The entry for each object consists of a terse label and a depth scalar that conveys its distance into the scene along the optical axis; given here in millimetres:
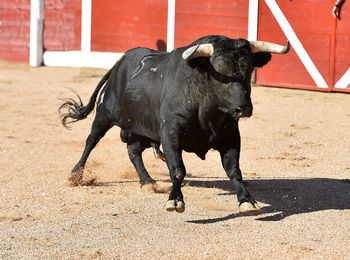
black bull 10430
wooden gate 24734
